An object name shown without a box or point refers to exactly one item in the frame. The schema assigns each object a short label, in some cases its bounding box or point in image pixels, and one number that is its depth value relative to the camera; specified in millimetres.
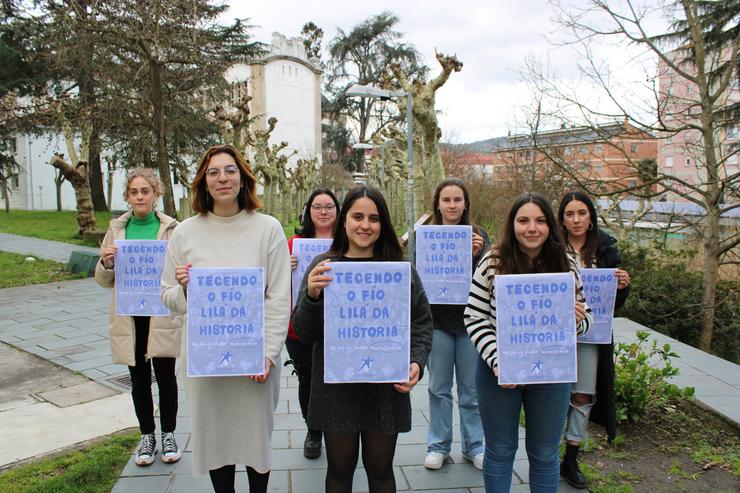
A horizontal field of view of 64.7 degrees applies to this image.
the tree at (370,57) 44531
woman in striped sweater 2936
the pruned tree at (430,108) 12102
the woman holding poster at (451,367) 3869
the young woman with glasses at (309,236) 4016
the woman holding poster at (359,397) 2715
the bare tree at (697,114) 10164
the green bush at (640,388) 4602
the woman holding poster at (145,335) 3807
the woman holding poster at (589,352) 3643
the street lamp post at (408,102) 9227
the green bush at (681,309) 11086
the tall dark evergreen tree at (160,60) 13641
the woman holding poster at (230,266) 2898
